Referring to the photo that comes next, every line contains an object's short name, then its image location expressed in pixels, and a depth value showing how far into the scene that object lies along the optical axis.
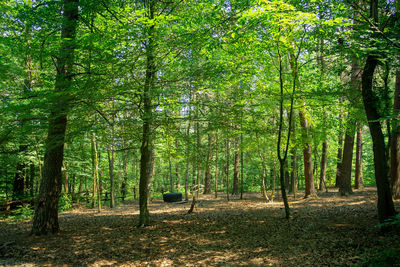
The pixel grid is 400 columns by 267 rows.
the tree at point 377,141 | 5.34
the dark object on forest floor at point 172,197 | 16.34
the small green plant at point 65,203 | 13.58
